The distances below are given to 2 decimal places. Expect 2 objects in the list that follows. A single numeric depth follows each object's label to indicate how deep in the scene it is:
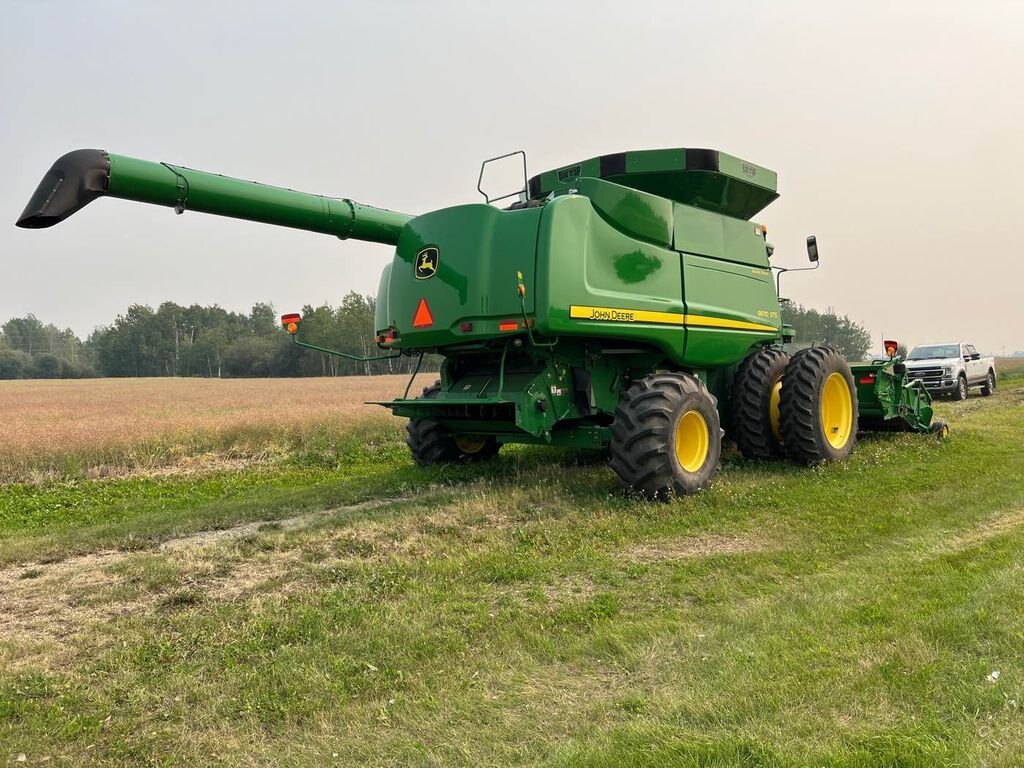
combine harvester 6.49
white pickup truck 19.34
